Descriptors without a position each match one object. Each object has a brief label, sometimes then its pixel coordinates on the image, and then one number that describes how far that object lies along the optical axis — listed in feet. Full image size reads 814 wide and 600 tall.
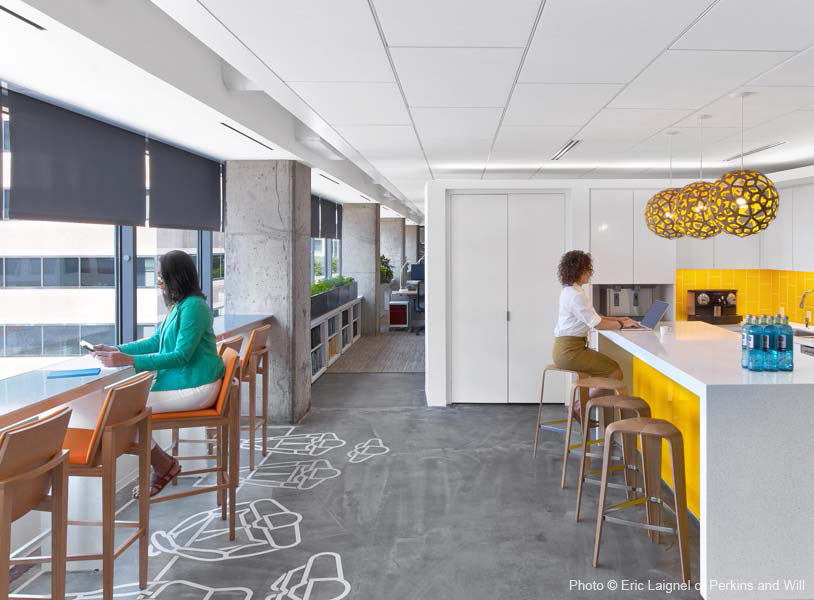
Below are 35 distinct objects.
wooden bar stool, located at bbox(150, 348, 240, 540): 11.21
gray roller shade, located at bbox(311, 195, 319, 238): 32.33
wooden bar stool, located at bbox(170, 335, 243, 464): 13.97
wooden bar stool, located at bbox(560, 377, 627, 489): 13.47
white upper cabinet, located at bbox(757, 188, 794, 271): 21.84
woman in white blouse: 15.26
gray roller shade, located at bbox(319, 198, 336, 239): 34.32
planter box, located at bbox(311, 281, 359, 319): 27.10
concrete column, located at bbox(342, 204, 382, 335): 40.09
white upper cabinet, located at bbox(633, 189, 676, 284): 21.07
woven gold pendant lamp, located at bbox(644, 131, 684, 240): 16.46
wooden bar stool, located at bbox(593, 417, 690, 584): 9.93
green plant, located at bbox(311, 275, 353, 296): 28.27
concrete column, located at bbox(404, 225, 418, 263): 81.51
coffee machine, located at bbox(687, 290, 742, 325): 22.45
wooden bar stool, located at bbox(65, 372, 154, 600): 8.63
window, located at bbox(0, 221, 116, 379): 12.46
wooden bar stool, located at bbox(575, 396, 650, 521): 12.00
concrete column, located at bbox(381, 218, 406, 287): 57.72
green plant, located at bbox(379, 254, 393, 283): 45.14
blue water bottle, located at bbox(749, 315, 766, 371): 9.80
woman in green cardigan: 11.33
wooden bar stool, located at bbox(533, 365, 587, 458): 16.31
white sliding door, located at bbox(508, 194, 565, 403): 21.34
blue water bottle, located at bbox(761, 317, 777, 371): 9.74
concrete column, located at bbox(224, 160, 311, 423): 19.45
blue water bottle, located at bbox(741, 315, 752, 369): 9.99
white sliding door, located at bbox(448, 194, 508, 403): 21.47
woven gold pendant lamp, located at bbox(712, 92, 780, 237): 11.90
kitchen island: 9.08
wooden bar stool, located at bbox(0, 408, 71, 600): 6.48
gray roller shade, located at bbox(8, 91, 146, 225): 11.24
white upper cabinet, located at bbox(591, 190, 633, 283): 21.01
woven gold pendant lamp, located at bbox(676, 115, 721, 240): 14.66
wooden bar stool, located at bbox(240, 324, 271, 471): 15.05
